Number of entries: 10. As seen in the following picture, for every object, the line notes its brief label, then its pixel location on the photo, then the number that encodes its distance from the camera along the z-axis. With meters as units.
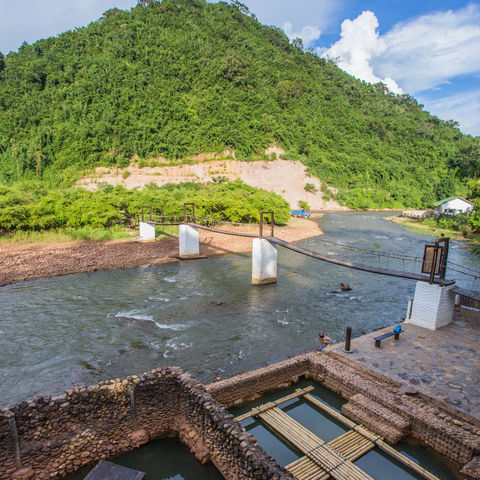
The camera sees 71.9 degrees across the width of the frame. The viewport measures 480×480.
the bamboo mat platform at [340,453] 6.55
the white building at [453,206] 56.23
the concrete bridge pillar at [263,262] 18.95
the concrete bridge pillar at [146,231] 30.34
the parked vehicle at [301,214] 55.66
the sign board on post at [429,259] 10.82
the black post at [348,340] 10.02
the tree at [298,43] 122.31
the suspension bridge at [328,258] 10.95
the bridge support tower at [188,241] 25.28
